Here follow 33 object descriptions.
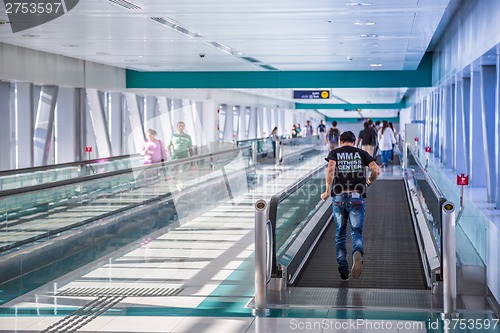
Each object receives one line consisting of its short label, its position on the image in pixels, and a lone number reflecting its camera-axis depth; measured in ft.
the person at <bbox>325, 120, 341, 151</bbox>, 87.71
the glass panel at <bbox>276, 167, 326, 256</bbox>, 32.92
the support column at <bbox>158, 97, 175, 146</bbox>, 128.06
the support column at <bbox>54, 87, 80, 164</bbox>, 81.71
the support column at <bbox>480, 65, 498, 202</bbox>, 46.29
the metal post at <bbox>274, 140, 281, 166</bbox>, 116.16
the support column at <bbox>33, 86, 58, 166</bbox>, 81.05
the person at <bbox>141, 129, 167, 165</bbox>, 58.85
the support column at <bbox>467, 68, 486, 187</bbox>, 53.36
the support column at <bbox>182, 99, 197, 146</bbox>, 138.02
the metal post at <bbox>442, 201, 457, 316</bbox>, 26.50
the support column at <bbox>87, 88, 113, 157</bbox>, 95.66
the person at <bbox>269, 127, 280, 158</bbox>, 135.64
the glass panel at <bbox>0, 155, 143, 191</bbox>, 47.14
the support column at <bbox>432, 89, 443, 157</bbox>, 82.99
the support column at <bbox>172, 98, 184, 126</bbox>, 134.15
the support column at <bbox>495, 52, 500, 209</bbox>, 39.10
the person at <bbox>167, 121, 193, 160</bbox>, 64.90
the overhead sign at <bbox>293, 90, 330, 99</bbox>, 112.06
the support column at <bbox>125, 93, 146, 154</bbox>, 113.39
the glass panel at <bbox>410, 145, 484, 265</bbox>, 29.12
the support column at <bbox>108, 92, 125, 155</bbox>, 105.29
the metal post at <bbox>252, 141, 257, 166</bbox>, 99.45
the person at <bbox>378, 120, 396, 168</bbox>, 91.40
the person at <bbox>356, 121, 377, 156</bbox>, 81.51
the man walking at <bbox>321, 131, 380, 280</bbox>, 31.42
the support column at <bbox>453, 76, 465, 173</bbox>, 64.03
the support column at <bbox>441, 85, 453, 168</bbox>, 74.38
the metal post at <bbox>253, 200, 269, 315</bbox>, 27.27
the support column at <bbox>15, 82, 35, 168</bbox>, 77.10
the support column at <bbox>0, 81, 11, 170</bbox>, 70.03
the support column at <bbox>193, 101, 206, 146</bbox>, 130.87
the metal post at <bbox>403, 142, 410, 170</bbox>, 86.02
